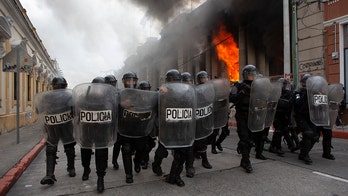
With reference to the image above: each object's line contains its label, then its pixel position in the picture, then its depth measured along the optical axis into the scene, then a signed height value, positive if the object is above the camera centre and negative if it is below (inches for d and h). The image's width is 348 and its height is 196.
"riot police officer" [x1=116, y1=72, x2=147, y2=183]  161.3 -25.5
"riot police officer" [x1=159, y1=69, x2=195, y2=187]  145.9 -26.0
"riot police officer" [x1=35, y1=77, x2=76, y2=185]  159.0 -10.7
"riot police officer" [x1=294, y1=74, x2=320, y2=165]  196.7 -16.7
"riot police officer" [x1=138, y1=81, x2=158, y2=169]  183.6 -26.7
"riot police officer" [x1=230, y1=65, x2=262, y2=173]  179.6 -4.6
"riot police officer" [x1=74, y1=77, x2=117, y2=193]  141.3 -6.9
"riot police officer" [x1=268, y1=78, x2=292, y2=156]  227.8 -16.4
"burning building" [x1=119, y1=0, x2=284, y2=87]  588.1 +147.3
